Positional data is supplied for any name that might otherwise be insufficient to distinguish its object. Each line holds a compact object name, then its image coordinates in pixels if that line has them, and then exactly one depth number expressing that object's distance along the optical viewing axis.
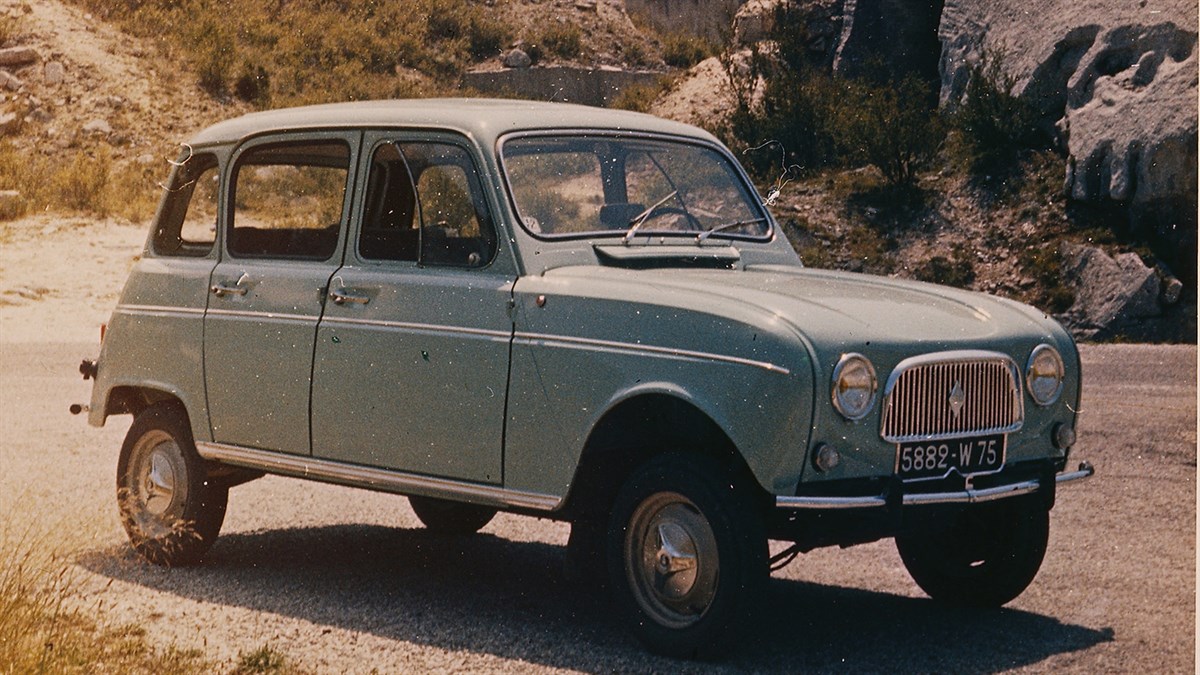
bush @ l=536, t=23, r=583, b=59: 40.88
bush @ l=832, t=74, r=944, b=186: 24.16
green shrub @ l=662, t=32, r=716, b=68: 41.53
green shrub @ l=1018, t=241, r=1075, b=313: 20.31
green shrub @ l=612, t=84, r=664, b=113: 33.95
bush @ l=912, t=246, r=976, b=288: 21.72
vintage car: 5.61
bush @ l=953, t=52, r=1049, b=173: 23.41
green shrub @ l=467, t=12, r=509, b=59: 40.34
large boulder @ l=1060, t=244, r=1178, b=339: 19.45
